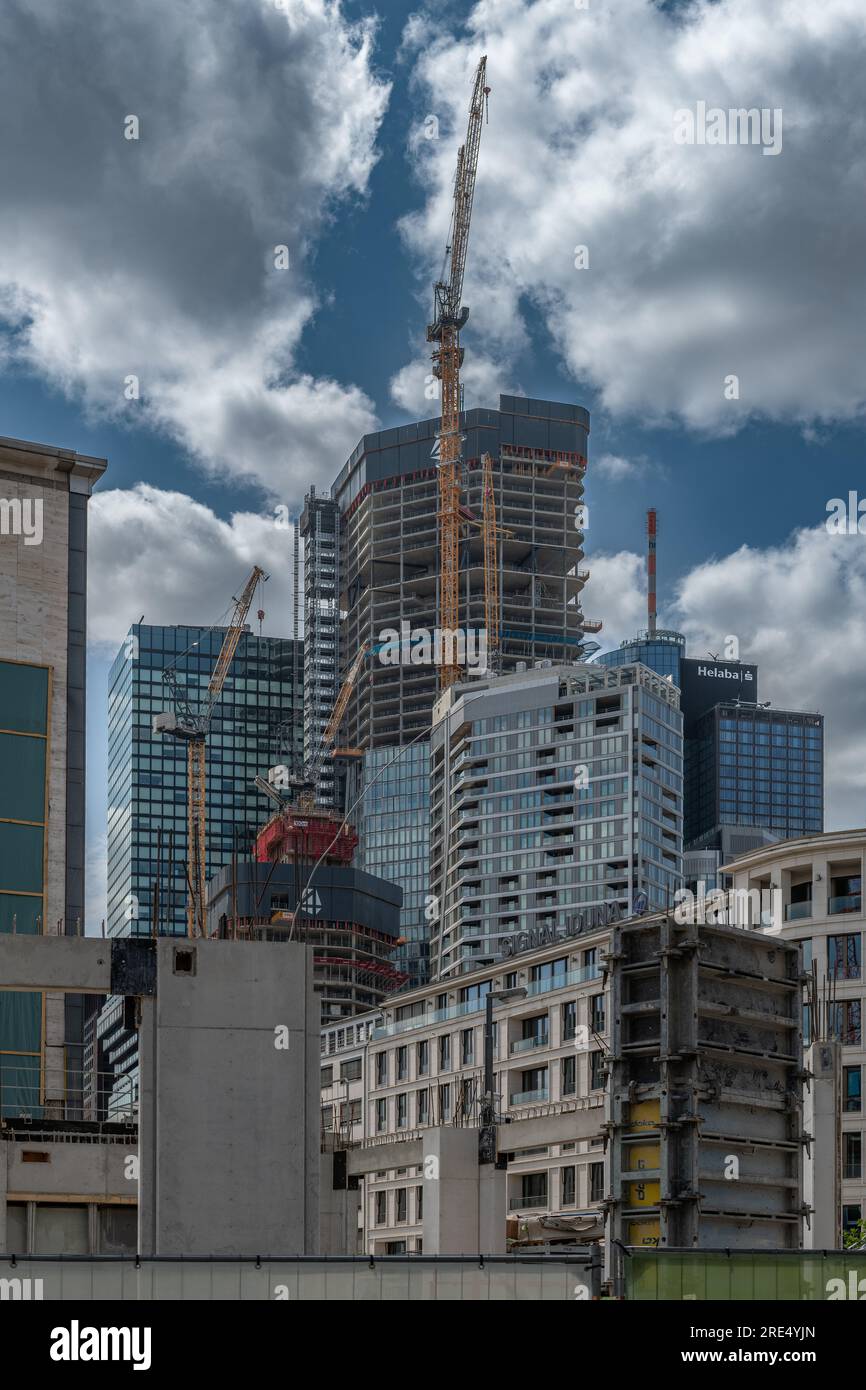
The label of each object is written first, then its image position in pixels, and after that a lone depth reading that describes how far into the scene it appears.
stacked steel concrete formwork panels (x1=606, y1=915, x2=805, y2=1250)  28.81
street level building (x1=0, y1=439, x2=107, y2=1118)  52.41
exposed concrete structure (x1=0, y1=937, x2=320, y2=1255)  38.16
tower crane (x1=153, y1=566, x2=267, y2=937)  51.97
